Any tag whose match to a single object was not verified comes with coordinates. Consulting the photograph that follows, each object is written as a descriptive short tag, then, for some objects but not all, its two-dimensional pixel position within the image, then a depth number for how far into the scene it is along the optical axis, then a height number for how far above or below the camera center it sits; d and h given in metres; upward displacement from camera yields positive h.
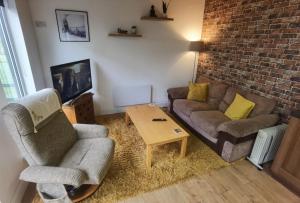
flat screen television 2.32 -0.58
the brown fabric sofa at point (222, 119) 2.17 -1.10
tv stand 2.53 -1.08
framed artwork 2.79 +0.23
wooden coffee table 2.07 -1.14
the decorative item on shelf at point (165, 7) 3.30 +0.67
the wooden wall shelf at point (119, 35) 3.10 +0.11
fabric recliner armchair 1.40 -1.08
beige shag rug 1.83 -1.54
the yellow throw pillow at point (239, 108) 2.53 -0.94
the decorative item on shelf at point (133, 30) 3.22 +0.20
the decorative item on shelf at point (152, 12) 3.23 +0.55
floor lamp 3.64 -0.06
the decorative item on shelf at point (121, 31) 3.14 +0.17
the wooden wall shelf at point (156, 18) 3.22 +0.44
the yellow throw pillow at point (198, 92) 3.33 -0.93
